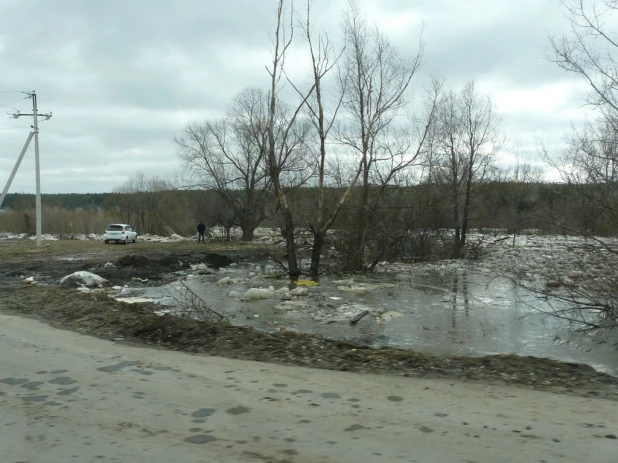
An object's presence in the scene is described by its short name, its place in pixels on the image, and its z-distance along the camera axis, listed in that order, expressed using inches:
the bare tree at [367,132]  753.0
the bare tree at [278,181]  689.0
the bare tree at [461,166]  1223.5
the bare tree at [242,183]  1877.5
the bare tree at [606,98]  376.2
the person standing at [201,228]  1806.1
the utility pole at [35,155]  1603.1
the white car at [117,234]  1713.8
